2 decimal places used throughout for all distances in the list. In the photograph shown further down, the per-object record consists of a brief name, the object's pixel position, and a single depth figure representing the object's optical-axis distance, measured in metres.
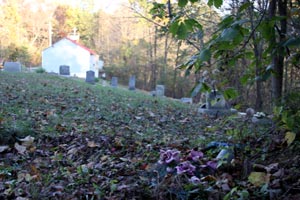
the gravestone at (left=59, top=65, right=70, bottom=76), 22.74
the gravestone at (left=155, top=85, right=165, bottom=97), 20.28
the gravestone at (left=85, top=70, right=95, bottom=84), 18.31
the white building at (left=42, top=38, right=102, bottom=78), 38.16
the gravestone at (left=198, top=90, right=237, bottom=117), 8.08
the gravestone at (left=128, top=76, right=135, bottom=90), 21.56
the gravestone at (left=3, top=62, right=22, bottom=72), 18.71
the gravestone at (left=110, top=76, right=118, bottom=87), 21.98
